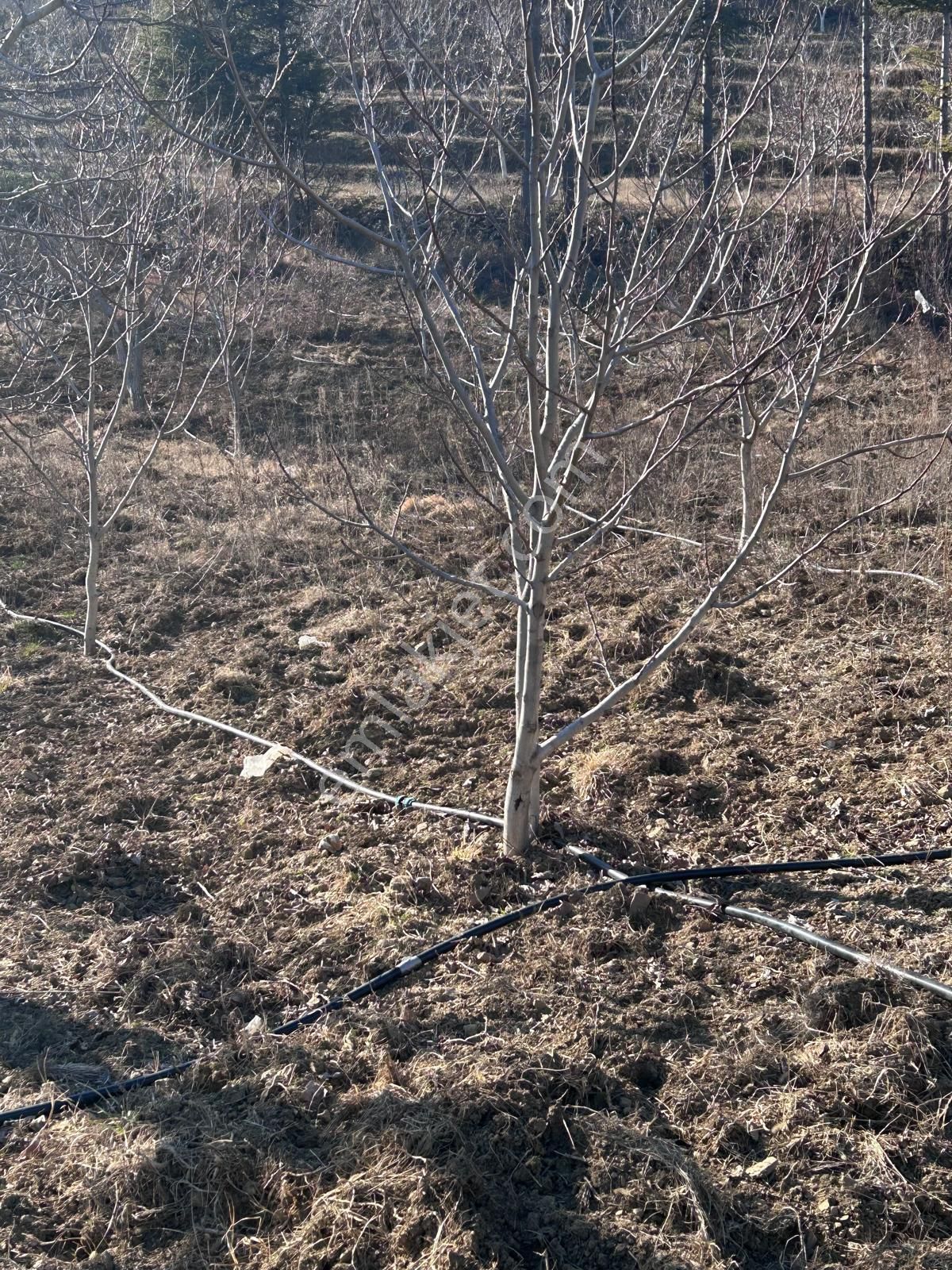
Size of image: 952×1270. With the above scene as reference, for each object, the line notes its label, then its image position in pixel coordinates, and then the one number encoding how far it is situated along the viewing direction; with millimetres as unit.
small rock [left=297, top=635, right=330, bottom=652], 5938
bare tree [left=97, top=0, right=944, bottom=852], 2867
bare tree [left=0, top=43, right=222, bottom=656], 5824
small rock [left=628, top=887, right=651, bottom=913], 3275
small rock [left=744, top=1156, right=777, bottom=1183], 2369
